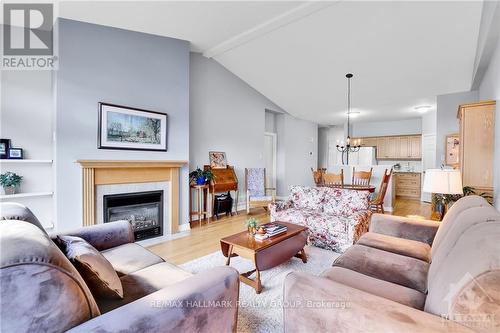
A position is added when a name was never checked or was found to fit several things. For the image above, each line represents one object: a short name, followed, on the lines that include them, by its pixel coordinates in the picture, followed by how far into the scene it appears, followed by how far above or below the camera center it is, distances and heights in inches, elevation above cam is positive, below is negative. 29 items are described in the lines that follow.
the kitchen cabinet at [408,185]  292.6 -26.1
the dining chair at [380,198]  186.5 -26.9
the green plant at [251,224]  98.5 -24.9
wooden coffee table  85.7 -32.8
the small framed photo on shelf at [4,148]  115.1 +6.3
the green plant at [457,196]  114.5 -16.3
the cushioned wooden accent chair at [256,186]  208.5 -21.7
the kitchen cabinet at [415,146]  298.4 +22.4
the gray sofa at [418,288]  33.0 -23.0
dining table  185.3 -18.7
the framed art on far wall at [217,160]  205.3 +2.6
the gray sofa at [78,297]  28.8 -20.8
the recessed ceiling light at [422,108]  248.4 +59.5
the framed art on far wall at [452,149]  197.3 +12.9
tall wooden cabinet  112.1 +9.7
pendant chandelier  195.8 +65.8
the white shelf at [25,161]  114.1 +0.2
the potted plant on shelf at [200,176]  181.5 -10.2
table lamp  96.6 -7.2
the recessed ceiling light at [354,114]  277.6 +59.4
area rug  69.2 -45.9
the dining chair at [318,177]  233.3 -13.2
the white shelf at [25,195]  114.0 -16.4
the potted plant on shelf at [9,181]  115.8 -9.6
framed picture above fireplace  132.0 +20.0
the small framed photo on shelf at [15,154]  117.2 +3.8
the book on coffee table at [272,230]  94.7 -28.1
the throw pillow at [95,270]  46.6 -21.4
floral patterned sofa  121.2 -28.3
